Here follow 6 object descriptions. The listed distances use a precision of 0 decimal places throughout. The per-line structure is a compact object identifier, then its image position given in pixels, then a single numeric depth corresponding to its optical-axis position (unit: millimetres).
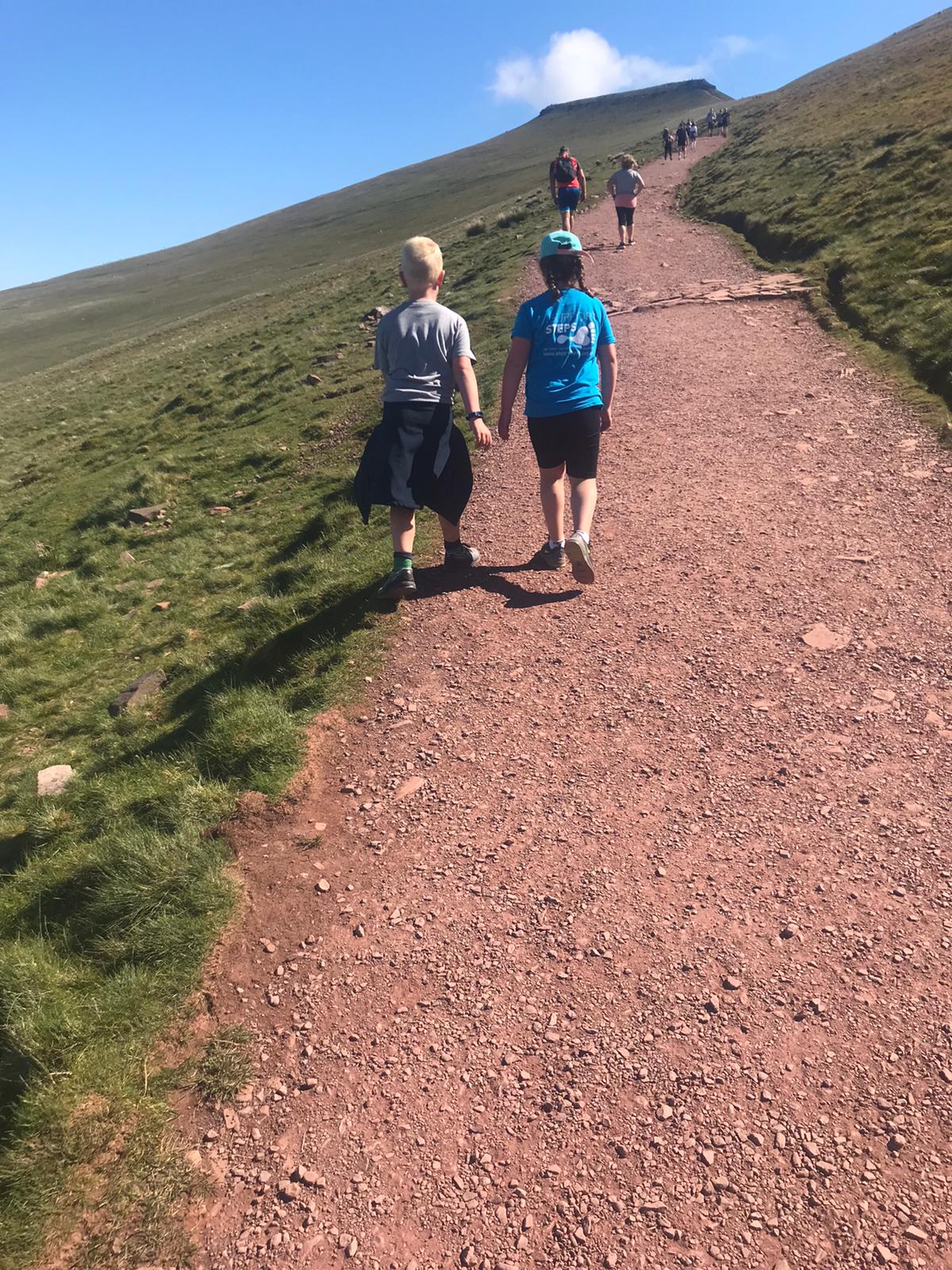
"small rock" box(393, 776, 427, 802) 4766
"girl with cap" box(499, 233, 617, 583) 5965
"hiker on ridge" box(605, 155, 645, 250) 21109
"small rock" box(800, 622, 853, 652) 5648
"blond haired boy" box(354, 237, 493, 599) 5789
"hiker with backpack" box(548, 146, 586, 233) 21750
